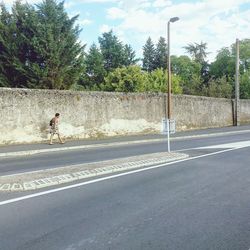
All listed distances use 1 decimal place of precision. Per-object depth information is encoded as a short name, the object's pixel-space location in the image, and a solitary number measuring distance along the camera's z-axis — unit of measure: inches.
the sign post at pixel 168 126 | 645.3
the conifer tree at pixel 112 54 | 2411.4
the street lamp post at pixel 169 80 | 1120.8
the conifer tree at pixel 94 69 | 2251.5
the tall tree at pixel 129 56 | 2442.2
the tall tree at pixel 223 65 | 3238.2
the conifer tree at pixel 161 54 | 2987.2
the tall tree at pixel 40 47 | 1294.3
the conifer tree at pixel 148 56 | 3053.6
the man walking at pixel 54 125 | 842.8
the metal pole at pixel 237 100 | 1541.6
